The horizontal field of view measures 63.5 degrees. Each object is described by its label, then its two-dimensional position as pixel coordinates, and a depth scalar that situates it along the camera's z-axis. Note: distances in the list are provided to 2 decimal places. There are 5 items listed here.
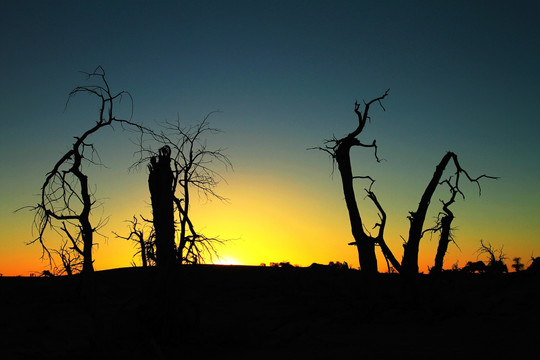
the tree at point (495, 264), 19.25
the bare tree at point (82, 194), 9.19
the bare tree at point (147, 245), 10.52
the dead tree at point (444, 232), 12.64
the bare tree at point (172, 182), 10.56
